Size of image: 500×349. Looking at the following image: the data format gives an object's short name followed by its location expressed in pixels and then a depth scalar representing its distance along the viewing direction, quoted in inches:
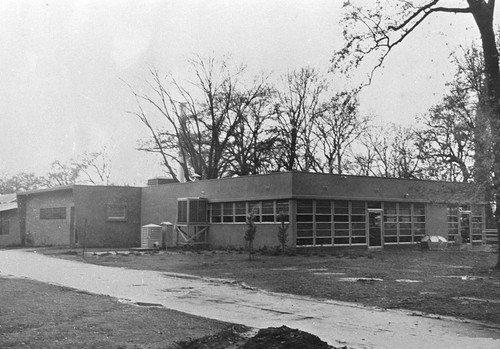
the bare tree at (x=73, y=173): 3075.8
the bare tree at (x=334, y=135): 2239.2
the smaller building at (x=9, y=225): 1744.2
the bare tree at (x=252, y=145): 2098.9
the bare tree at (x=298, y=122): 2128.4
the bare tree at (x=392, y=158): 2354.0
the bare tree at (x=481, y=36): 728.3
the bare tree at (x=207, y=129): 2084.2
